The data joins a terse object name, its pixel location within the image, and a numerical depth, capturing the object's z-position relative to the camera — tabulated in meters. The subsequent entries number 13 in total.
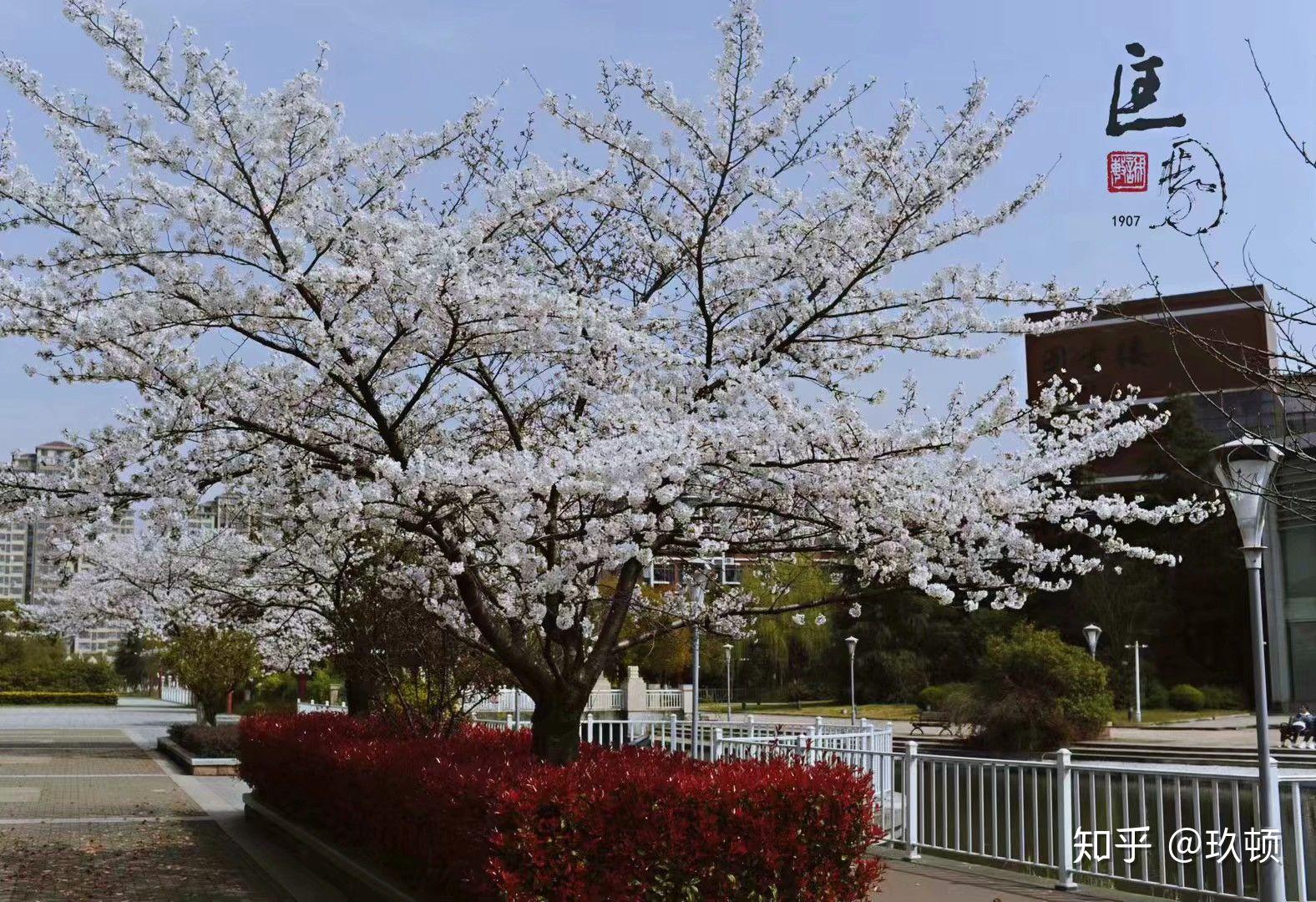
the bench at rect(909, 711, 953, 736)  27.75
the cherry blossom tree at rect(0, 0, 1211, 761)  6.38
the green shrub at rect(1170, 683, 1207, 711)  39.03
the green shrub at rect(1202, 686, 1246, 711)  39.78
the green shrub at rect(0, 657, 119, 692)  60.84
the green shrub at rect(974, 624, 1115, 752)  25.36
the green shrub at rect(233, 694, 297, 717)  29.56
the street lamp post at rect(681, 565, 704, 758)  7.98
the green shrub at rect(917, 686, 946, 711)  40.63
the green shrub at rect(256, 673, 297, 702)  41.19
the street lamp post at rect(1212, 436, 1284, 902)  6.65
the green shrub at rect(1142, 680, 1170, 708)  40.10
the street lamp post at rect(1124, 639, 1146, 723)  34.97
